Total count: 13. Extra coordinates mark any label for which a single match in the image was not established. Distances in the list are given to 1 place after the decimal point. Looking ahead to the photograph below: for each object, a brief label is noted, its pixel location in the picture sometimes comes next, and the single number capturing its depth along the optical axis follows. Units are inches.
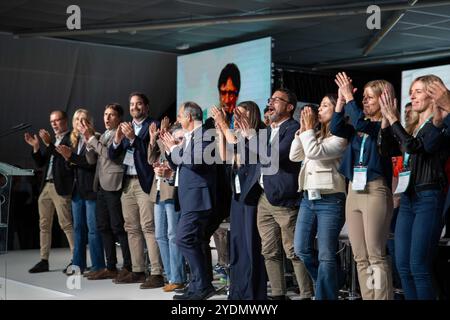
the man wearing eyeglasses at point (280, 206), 180.2
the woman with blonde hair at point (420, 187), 142.9
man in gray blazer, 241.3
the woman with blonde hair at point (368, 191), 154.6
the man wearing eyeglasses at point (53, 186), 270.1
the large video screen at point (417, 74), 384.8
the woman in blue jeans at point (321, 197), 165.9
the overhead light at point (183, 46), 433.1
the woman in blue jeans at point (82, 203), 256.7
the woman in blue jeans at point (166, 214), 219.3
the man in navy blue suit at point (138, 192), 231.6
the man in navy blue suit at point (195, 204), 199.5
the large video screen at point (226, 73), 389.4
